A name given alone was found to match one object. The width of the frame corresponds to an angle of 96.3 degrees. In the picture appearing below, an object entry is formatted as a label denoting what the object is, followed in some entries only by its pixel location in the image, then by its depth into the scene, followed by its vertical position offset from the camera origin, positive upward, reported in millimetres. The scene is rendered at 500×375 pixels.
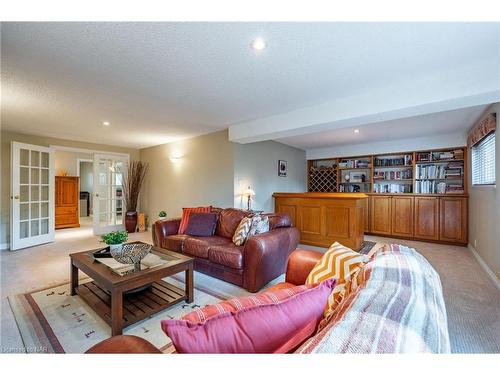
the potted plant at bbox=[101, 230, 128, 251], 2174 -503
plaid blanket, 531 -357
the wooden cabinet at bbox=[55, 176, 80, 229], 6188 -382
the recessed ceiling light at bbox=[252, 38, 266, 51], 1645 +1092
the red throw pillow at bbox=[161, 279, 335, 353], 595 -393
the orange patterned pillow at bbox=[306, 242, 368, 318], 1100 -414
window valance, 2555 +781
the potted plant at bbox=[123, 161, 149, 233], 5453 +69
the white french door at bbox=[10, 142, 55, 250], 3904 -127
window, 2791 +393
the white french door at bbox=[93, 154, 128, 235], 5305 -104
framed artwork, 5199 +492
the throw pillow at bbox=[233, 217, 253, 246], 2636 -518
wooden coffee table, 1625 -950
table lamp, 4152 -98
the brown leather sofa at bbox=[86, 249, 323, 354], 1528 -545
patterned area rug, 1562 -1071
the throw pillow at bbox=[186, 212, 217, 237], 3143 -503
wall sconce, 4911 +673
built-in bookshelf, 4414 +362
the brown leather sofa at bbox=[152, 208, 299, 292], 2312 -698
